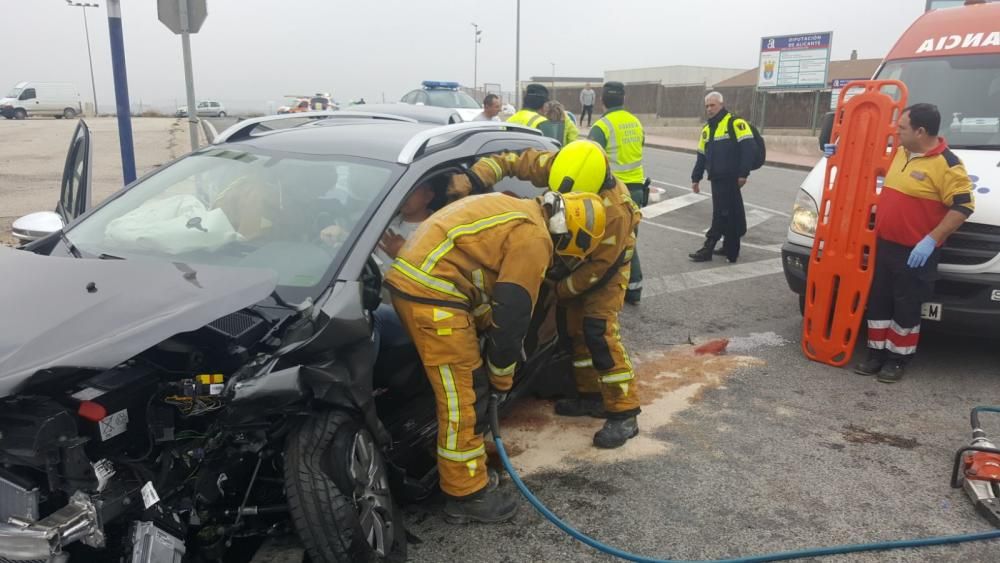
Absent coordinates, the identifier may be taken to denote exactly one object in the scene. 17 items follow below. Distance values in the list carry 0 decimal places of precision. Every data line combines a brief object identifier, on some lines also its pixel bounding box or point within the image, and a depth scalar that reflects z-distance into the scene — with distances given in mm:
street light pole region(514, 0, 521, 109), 34562
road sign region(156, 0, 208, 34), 6562
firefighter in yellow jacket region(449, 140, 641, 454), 3527
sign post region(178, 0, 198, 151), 6961
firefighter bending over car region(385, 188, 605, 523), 2811
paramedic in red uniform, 4477
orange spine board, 4648
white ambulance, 4574
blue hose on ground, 2844
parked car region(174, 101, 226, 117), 50688
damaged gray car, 1852
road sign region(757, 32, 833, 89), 24188
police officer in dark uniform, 7379
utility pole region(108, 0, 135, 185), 5664
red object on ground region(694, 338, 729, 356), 5332
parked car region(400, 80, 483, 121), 17188
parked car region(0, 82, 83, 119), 38625
